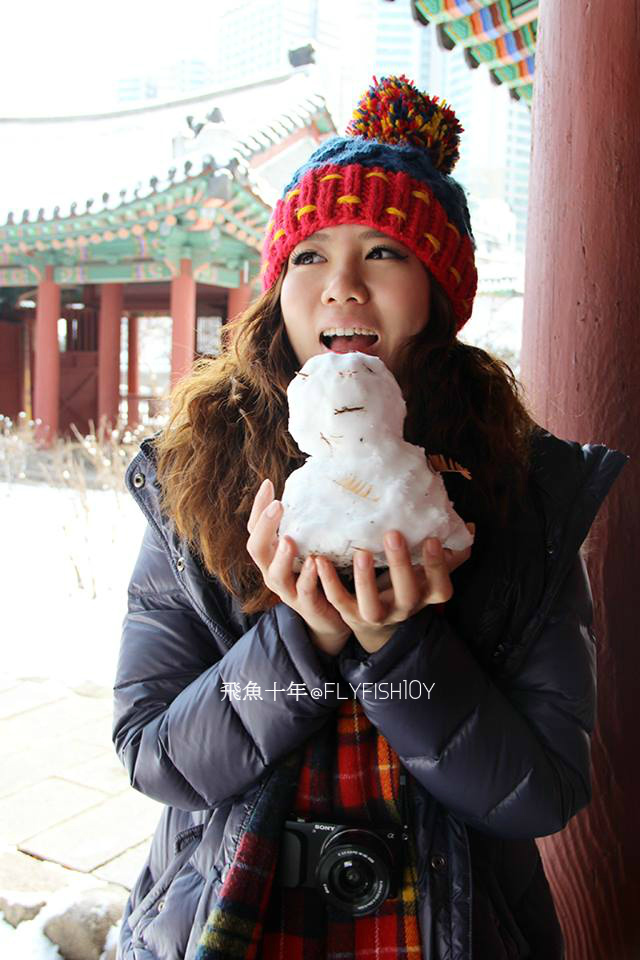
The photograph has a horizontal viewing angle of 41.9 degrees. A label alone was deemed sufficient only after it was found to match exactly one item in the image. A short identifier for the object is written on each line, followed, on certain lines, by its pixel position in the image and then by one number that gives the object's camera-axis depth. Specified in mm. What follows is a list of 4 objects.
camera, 1033
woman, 1032
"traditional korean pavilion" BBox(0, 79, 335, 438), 8758
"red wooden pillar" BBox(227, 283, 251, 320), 10758
